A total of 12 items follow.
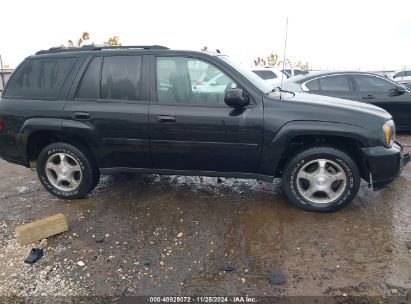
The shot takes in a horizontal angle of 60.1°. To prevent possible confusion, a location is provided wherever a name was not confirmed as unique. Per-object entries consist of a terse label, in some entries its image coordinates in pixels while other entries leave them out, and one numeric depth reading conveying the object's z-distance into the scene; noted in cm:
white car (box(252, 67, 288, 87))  1246
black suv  380
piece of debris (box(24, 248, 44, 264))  318
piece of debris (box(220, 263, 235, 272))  302
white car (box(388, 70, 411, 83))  2357
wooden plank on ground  344
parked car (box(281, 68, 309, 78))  1934
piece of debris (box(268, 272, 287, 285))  284
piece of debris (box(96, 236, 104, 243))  351
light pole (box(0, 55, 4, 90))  1671
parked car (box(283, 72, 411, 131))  734
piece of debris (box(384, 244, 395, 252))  325
